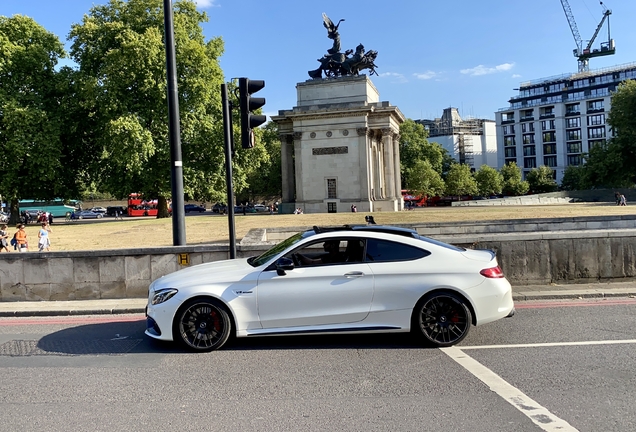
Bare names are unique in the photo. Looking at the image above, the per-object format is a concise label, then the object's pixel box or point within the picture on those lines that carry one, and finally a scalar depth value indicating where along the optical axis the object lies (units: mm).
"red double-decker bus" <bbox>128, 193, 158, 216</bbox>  81375
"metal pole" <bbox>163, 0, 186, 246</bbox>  10875
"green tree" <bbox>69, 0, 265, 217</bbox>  37594
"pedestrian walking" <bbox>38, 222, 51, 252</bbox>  18234
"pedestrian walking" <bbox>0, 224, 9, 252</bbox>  19031
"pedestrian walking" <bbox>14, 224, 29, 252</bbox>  19172
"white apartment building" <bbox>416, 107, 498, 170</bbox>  138500
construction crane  153875
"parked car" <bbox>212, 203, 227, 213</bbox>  86669
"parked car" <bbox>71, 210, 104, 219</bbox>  81800
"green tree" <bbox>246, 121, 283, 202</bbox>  83375
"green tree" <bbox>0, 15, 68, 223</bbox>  38438
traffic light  10289
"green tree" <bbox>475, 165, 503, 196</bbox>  98625
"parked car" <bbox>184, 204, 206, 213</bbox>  96562
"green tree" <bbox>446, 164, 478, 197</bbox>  90750
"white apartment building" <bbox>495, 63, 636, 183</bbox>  118875
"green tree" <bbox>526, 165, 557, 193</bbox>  103688
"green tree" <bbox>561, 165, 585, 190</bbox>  89419
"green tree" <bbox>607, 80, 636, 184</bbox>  68812
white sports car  6965
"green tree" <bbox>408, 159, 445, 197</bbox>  77938
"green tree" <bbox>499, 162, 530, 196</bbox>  102750
